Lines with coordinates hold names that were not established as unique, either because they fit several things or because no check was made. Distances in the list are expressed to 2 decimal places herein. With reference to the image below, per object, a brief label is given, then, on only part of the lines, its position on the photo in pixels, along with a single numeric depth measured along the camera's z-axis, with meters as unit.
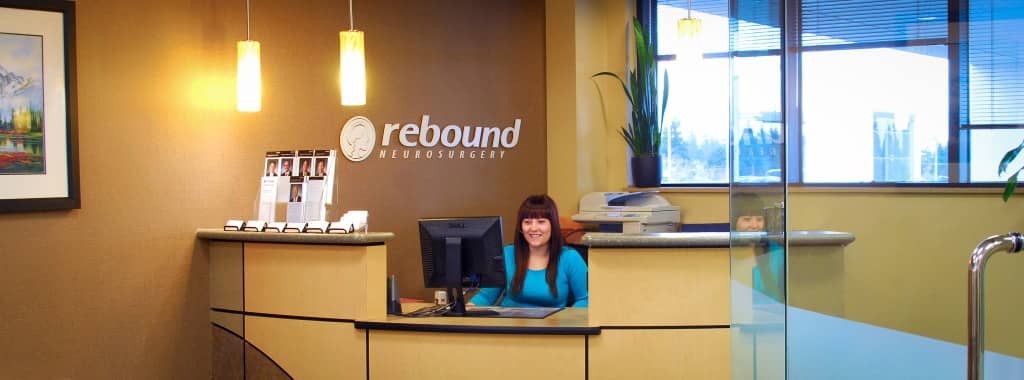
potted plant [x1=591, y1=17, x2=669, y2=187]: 5.91
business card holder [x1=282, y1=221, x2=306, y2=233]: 4.16
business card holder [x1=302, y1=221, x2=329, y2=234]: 4.09
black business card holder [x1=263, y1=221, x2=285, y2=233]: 4.25
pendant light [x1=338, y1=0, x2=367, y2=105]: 4.35
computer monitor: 4.03
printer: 5.45
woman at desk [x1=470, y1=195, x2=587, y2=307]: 4.39
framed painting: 3.83
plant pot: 5.96
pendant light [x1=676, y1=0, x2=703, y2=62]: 5.19
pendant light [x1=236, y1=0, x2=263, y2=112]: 4.53
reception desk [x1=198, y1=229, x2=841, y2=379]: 3.57
